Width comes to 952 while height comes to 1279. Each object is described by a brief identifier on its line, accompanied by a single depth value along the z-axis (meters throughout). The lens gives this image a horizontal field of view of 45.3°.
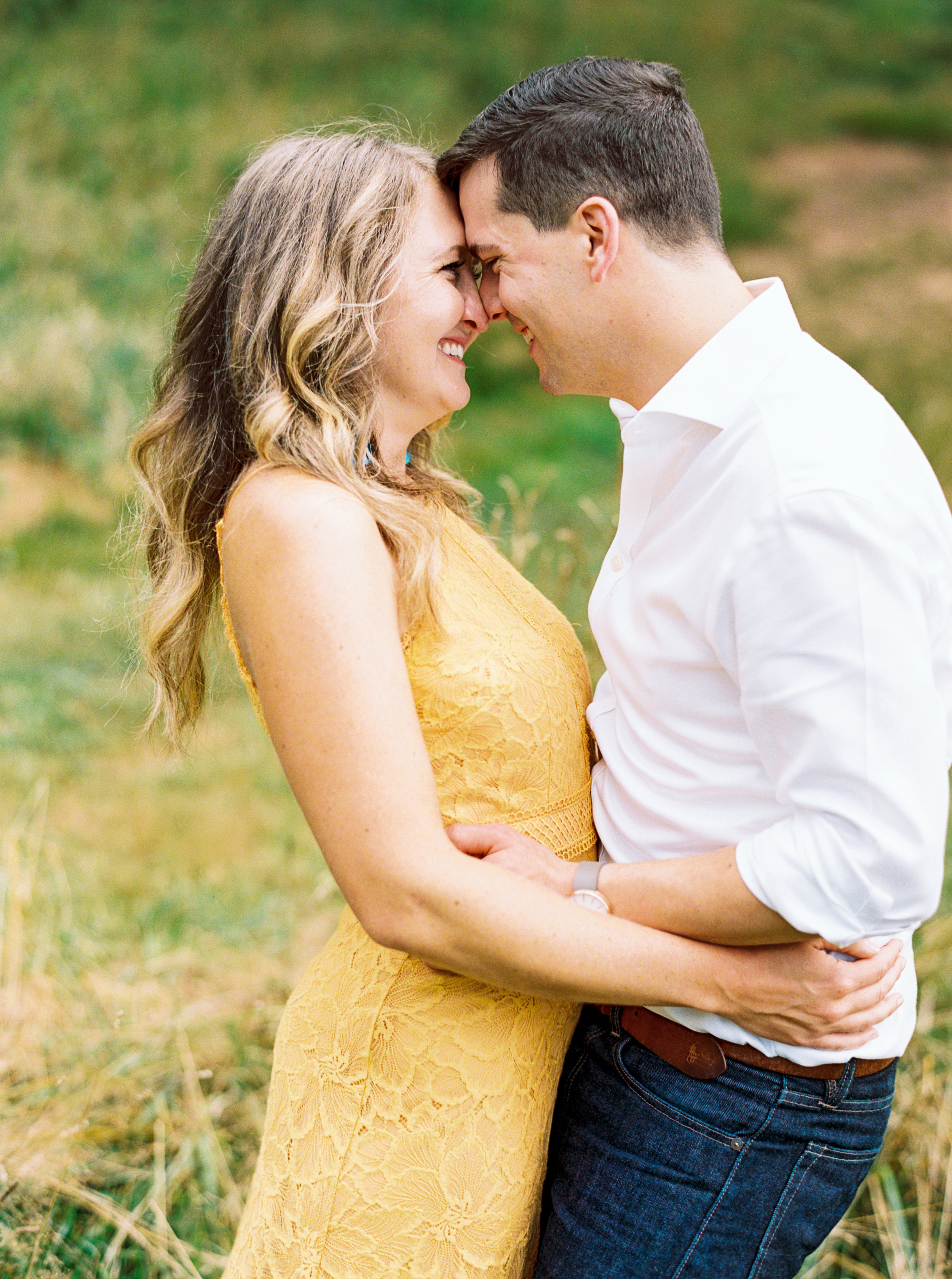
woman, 1.41
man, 1.27
